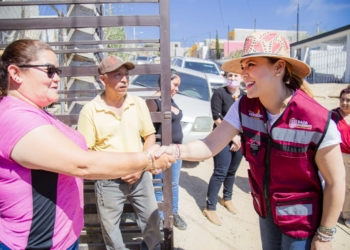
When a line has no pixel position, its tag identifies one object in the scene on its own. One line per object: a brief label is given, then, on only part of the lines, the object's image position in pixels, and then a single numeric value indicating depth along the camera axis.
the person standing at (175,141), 3.54
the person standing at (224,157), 3.76
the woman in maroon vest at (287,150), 1.52
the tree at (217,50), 41.04
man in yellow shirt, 2.46
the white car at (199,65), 11.65
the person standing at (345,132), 3.60
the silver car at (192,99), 5.48
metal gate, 2.40
